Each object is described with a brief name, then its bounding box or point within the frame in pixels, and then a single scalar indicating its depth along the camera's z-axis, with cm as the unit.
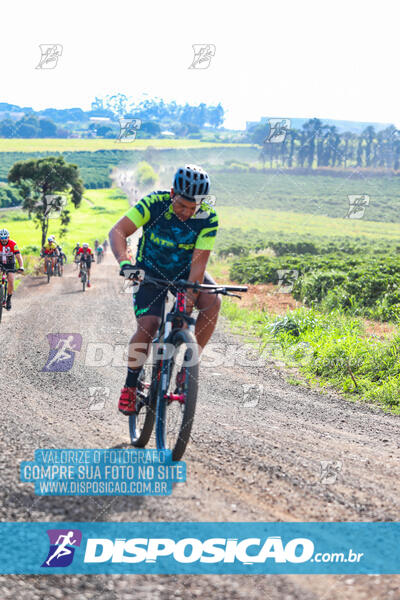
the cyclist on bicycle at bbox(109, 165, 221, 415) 509
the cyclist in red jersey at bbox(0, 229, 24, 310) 1362
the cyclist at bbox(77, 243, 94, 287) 2733
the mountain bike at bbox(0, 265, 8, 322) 1347
